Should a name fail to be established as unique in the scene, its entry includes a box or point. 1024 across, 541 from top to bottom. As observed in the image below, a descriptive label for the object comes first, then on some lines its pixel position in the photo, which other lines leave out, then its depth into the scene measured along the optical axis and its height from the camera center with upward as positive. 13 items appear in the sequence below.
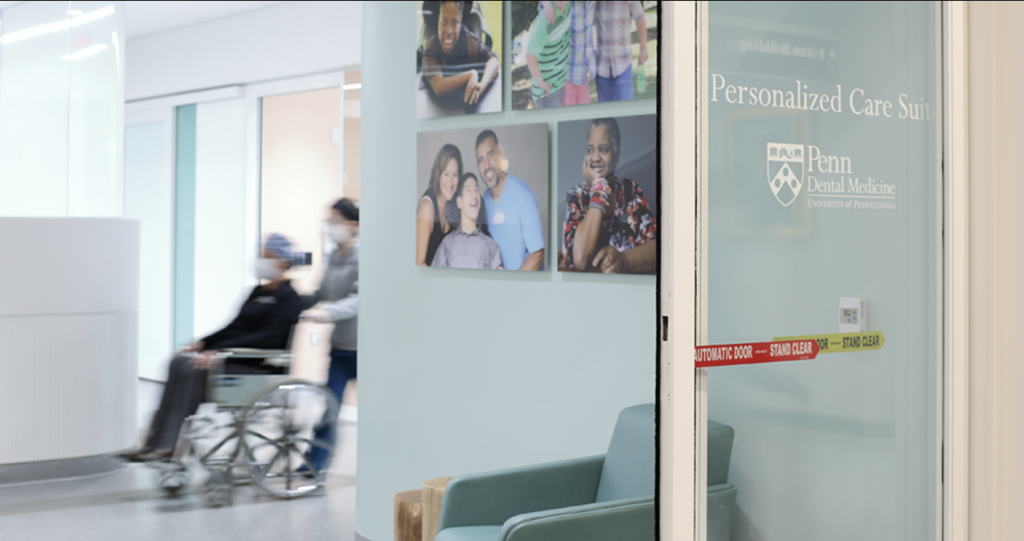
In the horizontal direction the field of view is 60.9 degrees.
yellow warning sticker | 2.20 -0.17
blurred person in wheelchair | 4.55 -0.38
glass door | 2.06 +0.05
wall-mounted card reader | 2.26 -0.10
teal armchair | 2.39 -0.69
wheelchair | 4.52 -0.84
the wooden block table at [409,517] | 3.20 -0.90
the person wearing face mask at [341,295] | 4.92 -0.13
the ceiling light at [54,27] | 5.20 +1.46
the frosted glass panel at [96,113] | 5.17 +0.95
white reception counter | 4.84 -0.42
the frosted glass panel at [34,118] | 5.07 +0.90
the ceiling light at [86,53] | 5.19 +1.30
